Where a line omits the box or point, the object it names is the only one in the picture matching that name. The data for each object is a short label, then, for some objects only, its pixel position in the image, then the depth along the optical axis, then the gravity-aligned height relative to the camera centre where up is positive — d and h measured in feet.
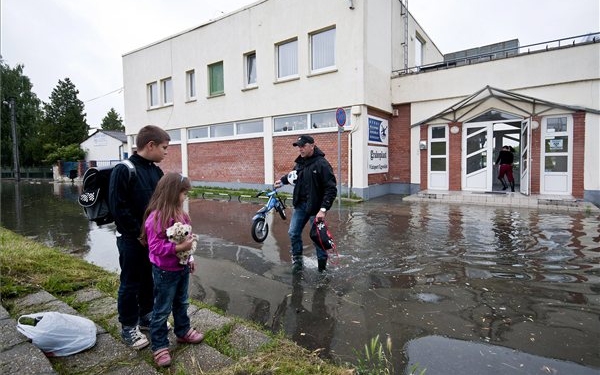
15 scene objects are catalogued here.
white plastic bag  8.71 -3.84
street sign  33.40 +5.18
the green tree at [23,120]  130.52 +21.25
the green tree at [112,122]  207.00 +31.11
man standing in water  15.87 -0.84
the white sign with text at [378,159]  43.78 +1.65
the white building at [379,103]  37.52 +8.31
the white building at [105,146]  97.91 +8.54
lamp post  100.73 +8.87
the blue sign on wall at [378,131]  43.47 +5.23
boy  9.29 -1.06
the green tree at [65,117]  134.14 +23.35
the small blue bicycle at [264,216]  21.80 -2.54
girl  8.71 -1.76
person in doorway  42.93 +0.91
